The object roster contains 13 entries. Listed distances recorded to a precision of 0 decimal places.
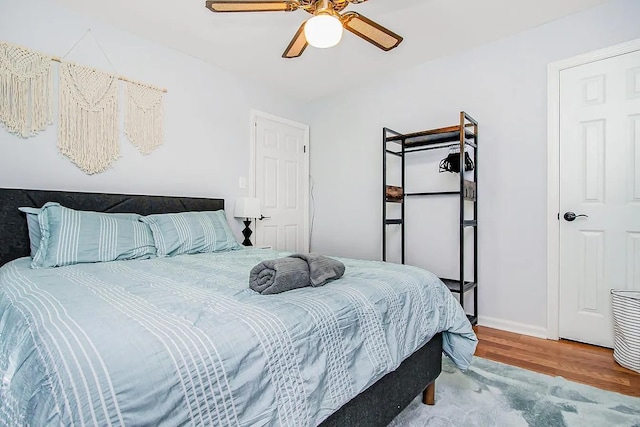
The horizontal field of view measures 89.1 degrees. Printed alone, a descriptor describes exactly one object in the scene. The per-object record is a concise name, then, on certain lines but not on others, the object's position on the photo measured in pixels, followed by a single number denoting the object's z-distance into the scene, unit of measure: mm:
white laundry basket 2068
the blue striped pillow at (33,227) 2078
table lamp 3281
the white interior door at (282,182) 3758
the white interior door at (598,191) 2314
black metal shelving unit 2637
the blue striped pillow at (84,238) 1894
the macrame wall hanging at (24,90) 2137
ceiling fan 1701
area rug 1546
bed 642
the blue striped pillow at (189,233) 2354
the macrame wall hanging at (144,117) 2701
